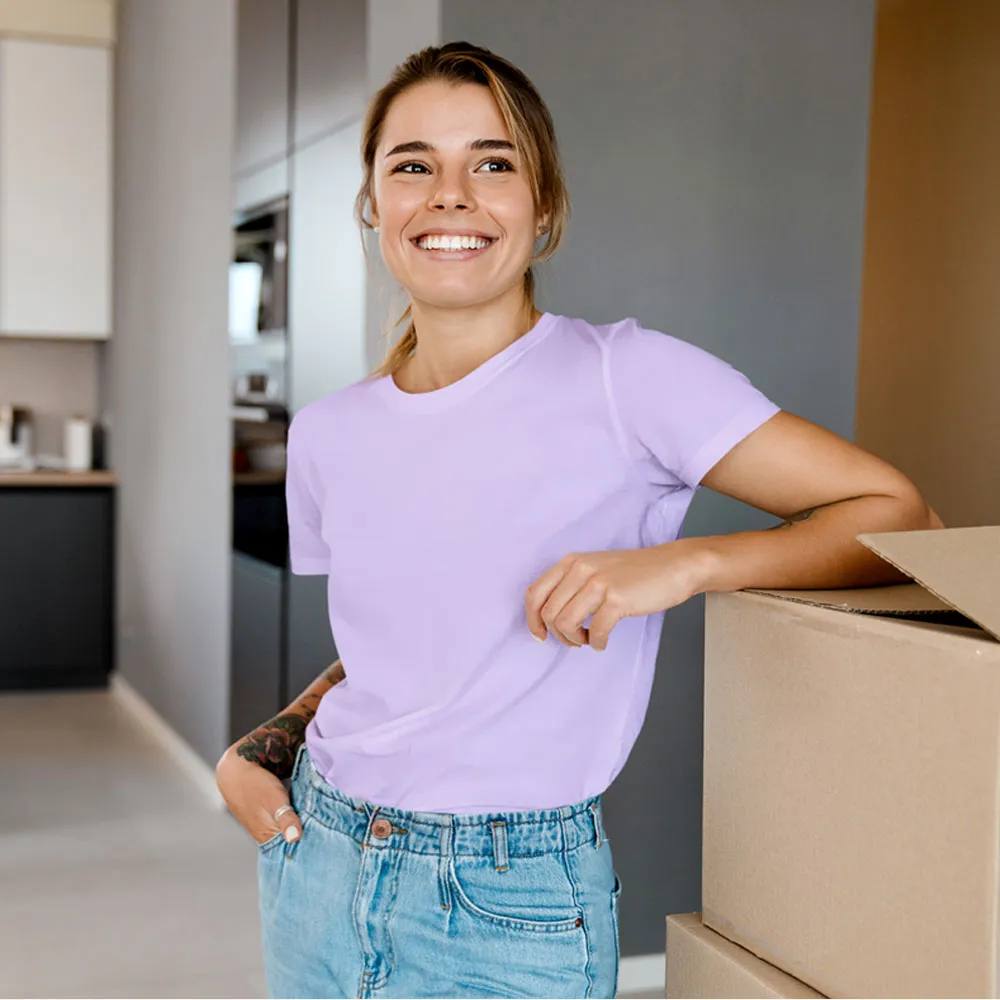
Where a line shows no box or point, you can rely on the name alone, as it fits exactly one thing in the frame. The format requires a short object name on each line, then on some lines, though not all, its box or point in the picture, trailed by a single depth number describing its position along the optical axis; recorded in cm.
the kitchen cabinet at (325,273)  291
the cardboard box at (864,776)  80
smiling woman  103
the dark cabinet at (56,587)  521
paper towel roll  558
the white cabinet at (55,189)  530
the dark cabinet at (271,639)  305
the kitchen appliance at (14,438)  552
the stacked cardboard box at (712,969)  98
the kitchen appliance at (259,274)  338
